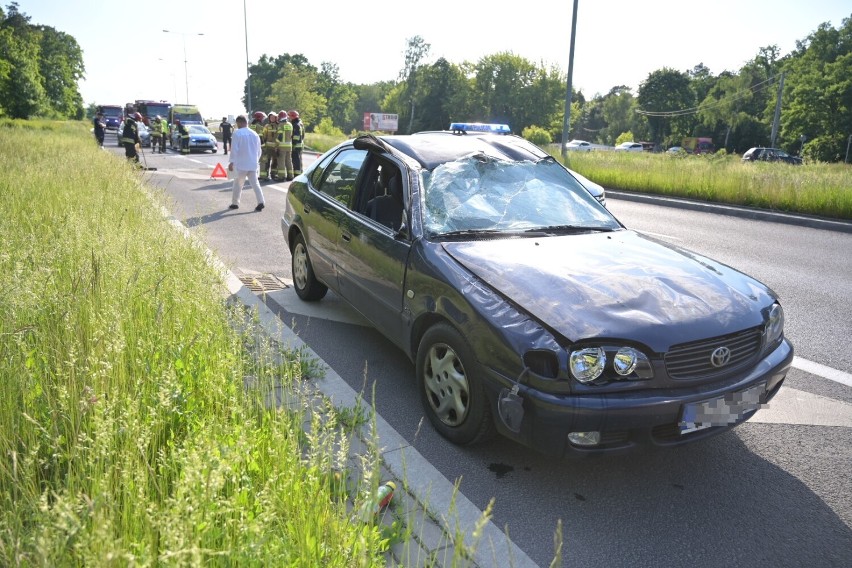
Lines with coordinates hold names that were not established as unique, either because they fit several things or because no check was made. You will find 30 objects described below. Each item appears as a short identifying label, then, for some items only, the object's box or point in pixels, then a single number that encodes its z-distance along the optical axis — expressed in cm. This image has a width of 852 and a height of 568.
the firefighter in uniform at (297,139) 1809
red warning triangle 1872
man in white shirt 1229
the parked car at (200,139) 3264
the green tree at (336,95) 13875
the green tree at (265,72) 14000
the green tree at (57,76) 6206
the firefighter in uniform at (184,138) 3272
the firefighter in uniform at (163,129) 3322
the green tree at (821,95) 5556
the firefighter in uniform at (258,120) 1764
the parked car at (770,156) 4229
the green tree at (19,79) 3872
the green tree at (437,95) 9475
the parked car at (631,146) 7805
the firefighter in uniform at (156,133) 3372
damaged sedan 282
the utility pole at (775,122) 5994
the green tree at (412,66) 9256
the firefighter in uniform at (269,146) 1741
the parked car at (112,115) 5492
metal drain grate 655
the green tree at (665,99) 9300
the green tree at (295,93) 6500
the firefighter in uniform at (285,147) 1719
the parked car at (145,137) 3859
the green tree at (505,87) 9812
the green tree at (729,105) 7612
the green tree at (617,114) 11275
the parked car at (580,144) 7658
